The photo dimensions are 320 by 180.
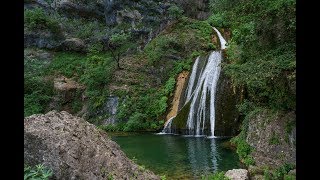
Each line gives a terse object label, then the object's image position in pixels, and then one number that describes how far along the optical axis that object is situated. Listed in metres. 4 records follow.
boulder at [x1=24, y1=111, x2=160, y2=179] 6.48
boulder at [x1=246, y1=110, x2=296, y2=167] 10.46
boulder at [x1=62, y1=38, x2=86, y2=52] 32.69
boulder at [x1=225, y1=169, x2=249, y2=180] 8.72
